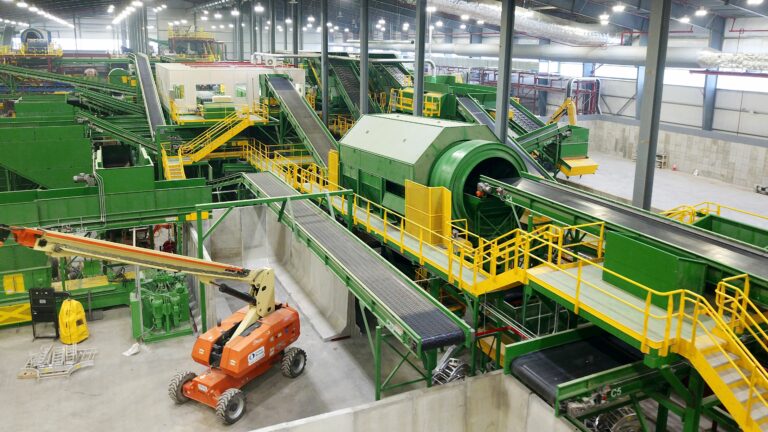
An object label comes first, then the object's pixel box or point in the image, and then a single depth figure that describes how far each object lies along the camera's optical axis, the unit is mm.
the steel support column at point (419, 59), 20969
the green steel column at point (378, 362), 10570
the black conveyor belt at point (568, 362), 9134
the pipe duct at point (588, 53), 26156
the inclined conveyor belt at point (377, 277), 9987
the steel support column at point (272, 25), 44438
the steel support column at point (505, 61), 17672
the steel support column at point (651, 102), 13438
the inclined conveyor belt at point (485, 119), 21984
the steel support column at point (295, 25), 38991
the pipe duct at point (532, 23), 29516
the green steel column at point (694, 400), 9164
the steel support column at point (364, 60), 24391
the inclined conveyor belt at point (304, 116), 23844
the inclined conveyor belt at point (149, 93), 30344
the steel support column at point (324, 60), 27453
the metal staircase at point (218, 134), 25438
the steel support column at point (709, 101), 30172
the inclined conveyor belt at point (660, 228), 9422
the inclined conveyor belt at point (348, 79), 29658
